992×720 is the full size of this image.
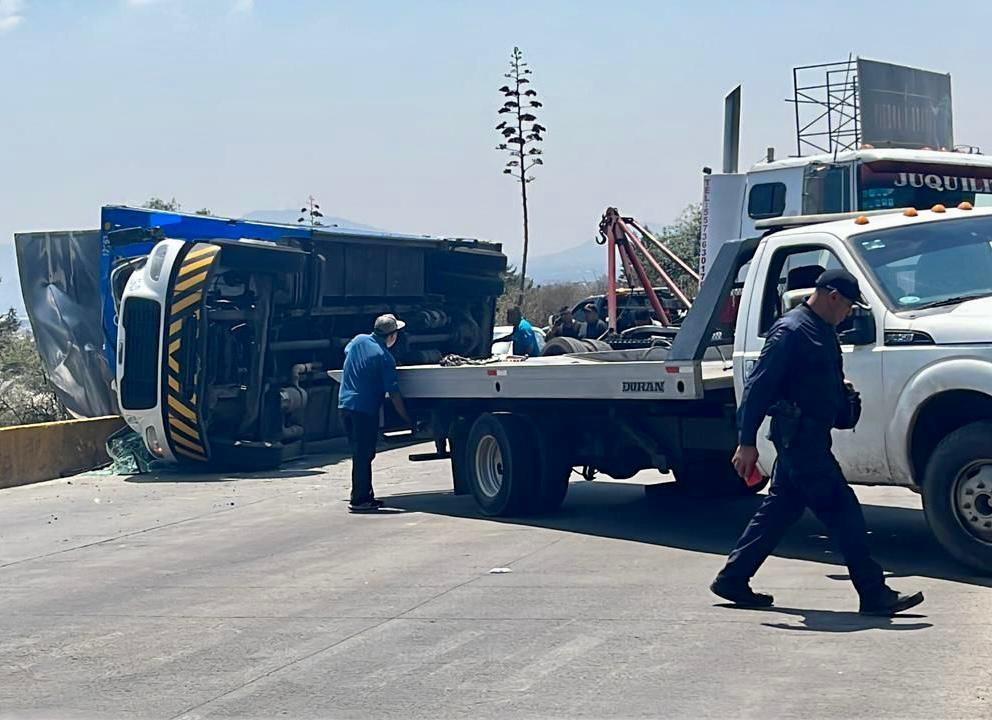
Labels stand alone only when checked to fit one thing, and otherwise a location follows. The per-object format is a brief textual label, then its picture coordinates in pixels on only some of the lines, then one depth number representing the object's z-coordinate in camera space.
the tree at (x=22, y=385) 21.98
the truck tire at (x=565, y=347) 16.87
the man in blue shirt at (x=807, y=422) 7.43
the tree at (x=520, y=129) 35.69
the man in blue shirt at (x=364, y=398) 12.60
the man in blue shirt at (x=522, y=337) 19.28
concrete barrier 16.30
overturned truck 15.91
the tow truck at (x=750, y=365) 8.08
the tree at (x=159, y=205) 40.03
